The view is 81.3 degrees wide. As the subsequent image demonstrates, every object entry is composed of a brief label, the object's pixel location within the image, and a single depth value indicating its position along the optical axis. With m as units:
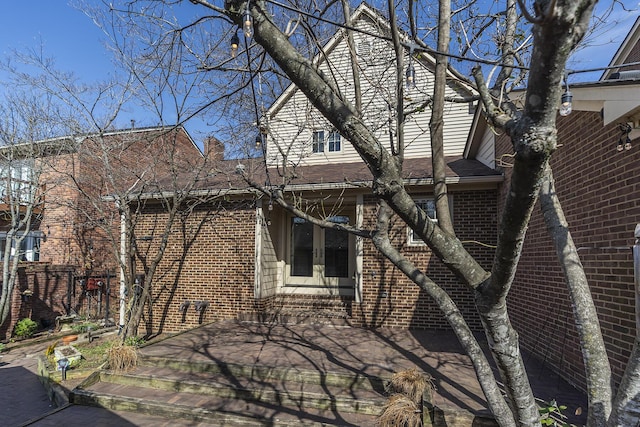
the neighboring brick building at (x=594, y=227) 3.68
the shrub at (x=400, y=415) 3.90
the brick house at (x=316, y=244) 8.00
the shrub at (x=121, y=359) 5.82
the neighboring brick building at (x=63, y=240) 10.39
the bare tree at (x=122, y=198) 7.78
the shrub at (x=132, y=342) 7.29
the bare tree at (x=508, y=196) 1.28
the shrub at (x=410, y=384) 4.31
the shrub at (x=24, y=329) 10.06
